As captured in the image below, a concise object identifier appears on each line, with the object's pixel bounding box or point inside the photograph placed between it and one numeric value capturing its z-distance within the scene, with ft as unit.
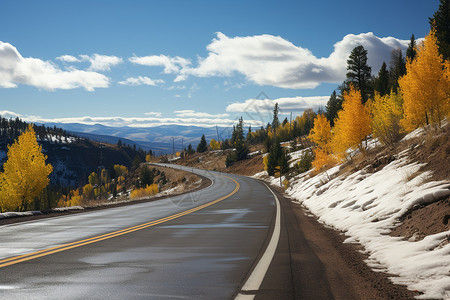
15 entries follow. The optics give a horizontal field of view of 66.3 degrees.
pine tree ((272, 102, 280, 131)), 310.24
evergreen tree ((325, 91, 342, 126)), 250.98
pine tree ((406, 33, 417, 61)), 230.89
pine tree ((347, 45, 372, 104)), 187.73
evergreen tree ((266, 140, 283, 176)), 199.62
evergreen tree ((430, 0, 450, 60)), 157.69
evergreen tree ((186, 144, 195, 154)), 550.28
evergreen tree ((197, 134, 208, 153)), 524.93
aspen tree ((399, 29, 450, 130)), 91.91
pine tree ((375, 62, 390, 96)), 219.55
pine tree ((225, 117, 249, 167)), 364.99
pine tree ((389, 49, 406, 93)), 218.59
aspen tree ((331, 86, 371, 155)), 111.96
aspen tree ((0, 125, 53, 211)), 134.62
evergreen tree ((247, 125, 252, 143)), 534.37
